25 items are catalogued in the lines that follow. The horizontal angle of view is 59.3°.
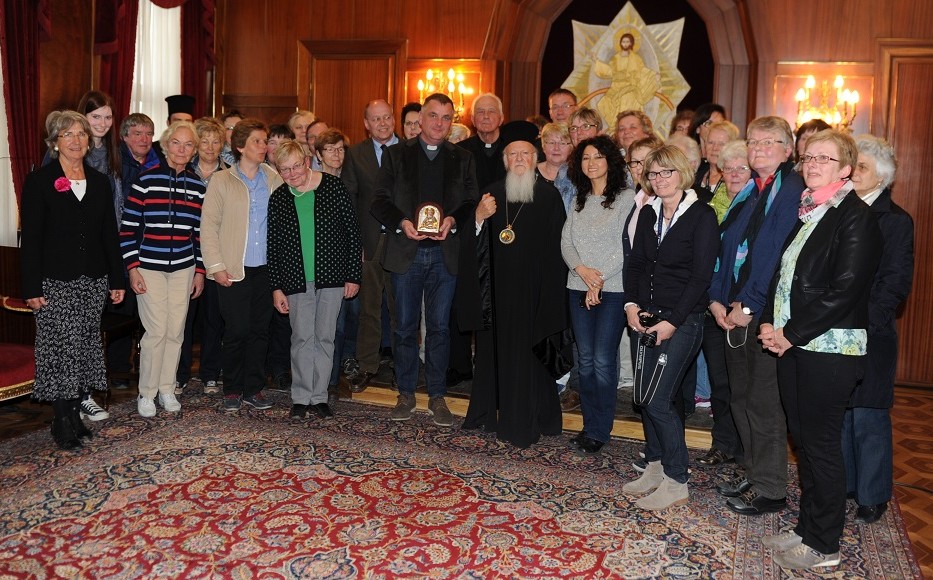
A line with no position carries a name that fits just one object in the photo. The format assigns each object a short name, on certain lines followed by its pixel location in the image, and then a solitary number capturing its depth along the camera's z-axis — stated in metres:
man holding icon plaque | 4.97
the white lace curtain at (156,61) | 7.95
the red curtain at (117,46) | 7.25
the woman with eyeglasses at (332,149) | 5.64
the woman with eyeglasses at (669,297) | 3.73
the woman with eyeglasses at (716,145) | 4.78
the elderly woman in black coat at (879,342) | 3.72
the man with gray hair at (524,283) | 4.70
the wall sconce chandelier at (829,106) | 7.14
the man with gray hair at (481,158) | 5.60
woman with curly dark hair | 4.43
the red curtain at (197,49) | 8.59
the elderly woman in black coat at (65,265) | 4.42
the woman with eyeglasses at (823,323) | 3.14
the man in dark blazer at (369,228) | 5.53
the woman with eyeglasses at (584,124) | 5.14
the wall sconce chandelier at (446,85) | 8.21
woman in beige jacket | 5.16
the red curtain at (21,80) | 6.28
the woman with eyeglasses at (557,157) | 4.97
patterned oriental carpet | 3.29
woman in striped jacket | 5.06
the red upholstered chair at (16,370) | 4.61
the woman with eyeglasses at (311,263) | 5.02
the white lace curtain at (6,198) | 6.50
